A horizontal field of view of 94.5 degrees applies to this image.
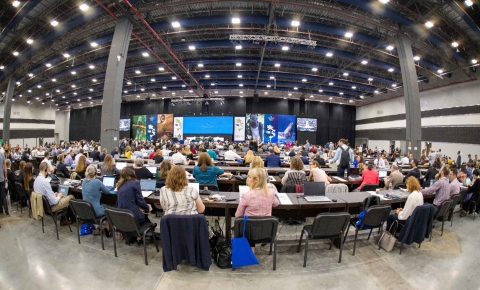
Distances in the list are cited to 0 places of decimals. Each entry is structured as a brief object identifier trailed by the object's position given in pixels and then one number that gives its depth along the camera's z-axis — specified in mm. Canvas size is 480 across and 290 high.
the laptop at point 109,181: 4461
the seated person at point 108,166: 5320
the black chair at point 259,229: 2734
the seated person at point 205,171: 4746
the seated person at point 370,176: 5578
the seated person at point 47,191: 3916
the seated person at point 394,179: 5444
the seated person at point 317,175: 4926
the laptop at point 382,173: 6807
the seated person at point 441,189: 4344
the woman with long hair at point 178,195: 2730
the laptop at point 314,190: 3938
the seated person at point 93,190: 3617
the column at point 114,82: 9320
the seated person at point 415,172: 6159
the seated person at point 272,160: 8297
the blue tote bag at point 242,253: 2791
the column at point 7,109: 17016
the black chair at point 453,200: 4241
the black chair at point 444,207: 3937
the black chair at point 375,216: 3255
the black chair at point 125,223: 2855
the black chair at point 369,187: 4840
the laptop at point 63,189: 4277
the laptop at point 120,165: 6508
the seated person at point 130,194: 3121
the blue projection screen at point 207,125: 24344
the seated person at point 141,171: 5051
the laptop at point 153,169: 5992
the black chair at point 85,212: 3353
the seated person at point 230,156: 9519
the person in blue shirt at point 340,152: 6865
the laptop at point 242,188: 3737
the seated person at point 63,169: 6219
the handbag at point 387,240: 3516
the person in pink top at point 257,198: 2902
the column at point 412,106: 10547
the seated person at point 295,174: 4605
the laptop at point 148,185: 4176
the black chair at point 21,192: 4621
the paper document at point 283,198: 3604
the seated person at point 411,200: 3475
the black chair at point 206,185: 4500
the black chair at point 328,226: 2891
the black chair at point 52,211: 3846
